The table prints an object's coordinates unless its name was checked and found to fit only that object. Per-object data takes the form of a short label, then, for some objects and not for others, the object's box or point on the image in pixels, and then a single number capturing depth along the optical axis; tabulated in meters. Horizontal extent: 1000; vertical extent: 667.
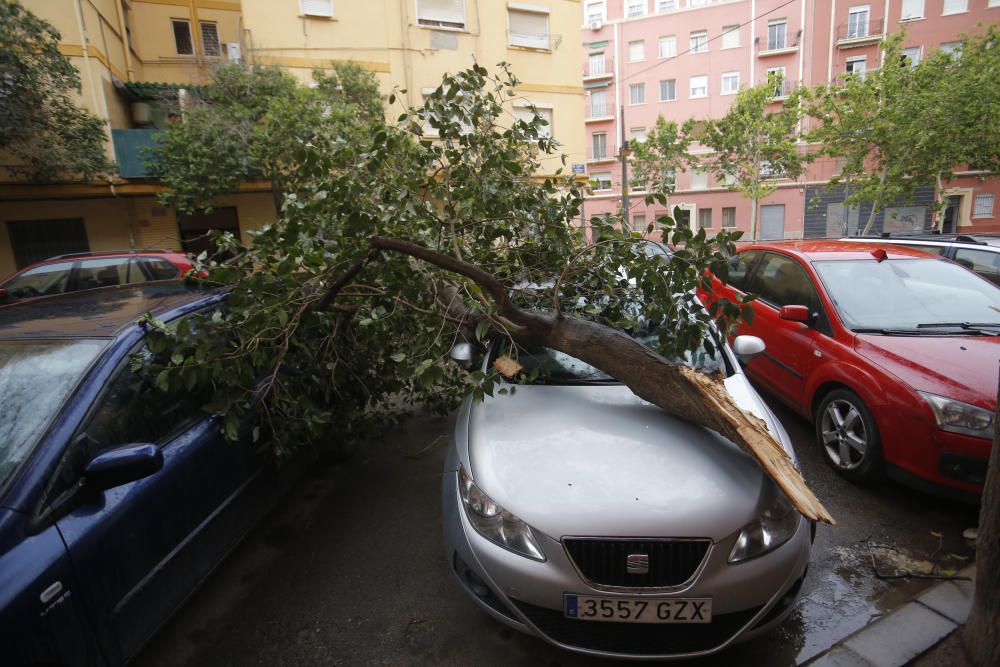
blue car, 1.79
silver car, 2.10
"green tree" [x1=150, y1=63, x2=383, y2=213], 11.52
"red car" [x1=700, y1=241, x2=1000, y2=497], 3.12
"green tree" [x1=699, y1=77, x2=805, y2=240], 24.52
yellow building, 13.34
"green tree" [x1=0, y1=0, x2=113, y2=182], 9.94
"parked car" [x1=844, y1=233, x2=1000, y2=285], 6.16
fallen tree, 2.83
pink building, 29.53
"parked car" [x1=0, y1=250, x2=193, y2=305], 7.61
